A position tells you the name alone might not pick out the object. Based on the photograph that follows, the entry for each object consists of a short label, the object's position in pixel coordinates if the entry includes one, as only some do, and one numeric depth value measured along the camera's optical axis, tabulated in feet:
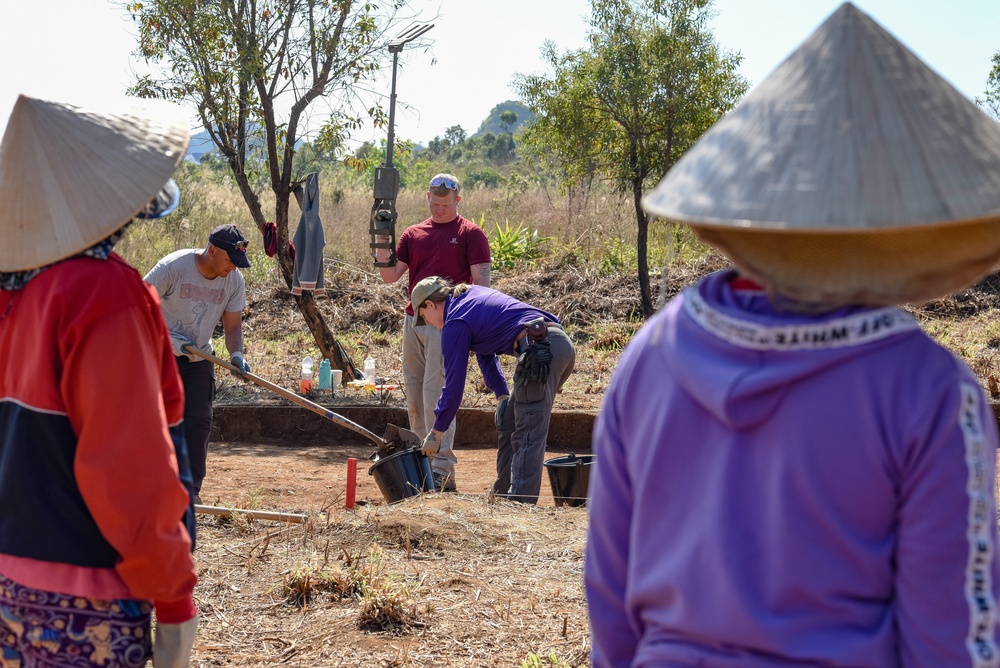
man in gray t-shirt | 20.25
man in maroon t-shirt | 24.61
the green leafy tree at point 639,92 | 47.14
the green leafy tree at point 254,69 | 35.68
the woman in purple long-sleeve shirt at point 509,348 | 20.54
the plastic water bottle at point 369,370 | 36.63
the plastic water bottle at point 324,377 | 36.01
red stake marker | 20.98
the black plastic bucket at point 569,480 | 21.79
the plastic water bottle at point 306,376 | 35.47
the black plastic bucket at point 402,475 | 21.90
